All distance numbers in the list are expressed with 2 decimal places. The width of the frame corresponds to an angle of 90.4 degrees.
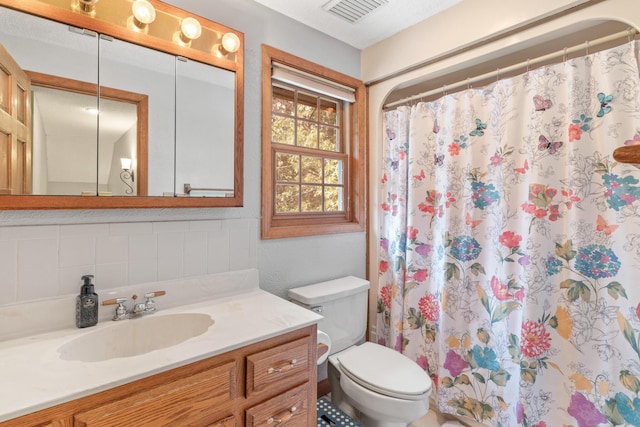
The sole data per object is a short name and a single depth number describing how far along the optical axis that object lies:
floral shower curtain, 1.30
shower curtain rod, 1.28
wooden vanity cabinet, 0.84
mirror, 1.12
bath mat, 1.52
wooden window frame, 1.76
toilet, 1.46
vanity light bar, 1.22
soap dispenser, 1.18
